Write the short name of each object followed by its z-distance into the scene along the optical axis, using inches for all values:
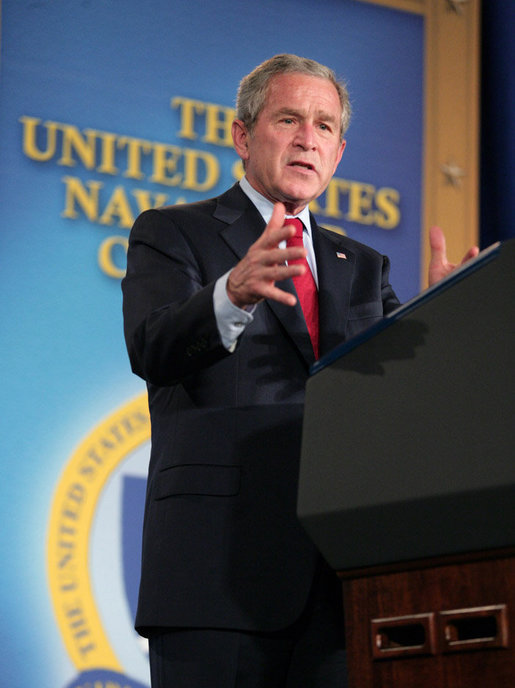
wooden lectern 159.6
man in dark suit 173.1
